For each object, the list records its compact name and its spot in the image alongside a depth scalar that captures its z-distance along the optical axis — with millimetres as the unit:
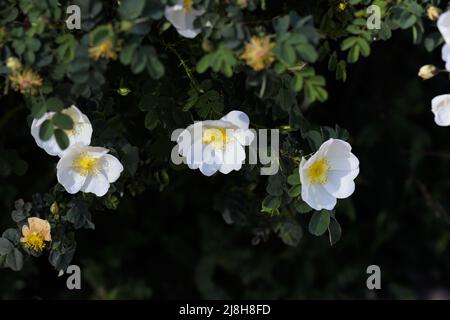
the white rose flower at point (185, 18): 813
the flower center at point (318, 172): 853
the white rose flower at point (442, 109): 852
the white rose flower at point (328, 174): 850
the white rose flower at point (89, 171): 854
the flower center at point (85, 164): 855
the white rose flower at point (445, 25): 818
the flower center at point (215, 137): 854
